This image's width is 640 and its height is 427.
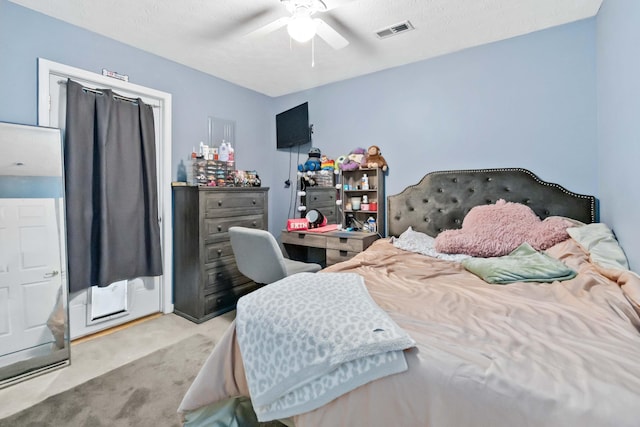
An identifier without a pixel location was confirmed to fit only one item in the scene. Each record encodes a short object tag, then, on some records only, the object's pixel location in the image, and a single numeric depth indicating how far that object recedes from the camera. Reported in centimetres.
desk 285
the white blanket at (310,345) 89
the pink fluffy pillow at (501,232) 212
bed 71
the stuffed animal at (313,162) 358
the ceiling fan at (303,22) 182
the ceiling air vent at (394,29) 235
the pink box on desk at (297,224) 336
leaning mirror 198
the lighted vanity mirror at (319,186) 350
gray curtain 233
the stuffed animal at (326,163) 349
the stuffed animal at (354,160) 324
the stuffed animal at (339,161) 335
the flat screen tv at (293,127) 370
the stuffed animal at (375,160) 314
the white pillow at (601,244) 164
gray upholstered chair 223
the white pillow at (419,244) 222
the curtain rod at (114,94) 234
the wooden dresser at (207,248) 275
